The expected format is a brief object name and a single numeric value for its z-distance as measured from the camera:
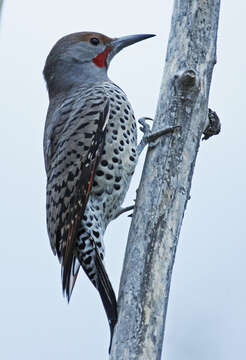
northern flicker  6.74
